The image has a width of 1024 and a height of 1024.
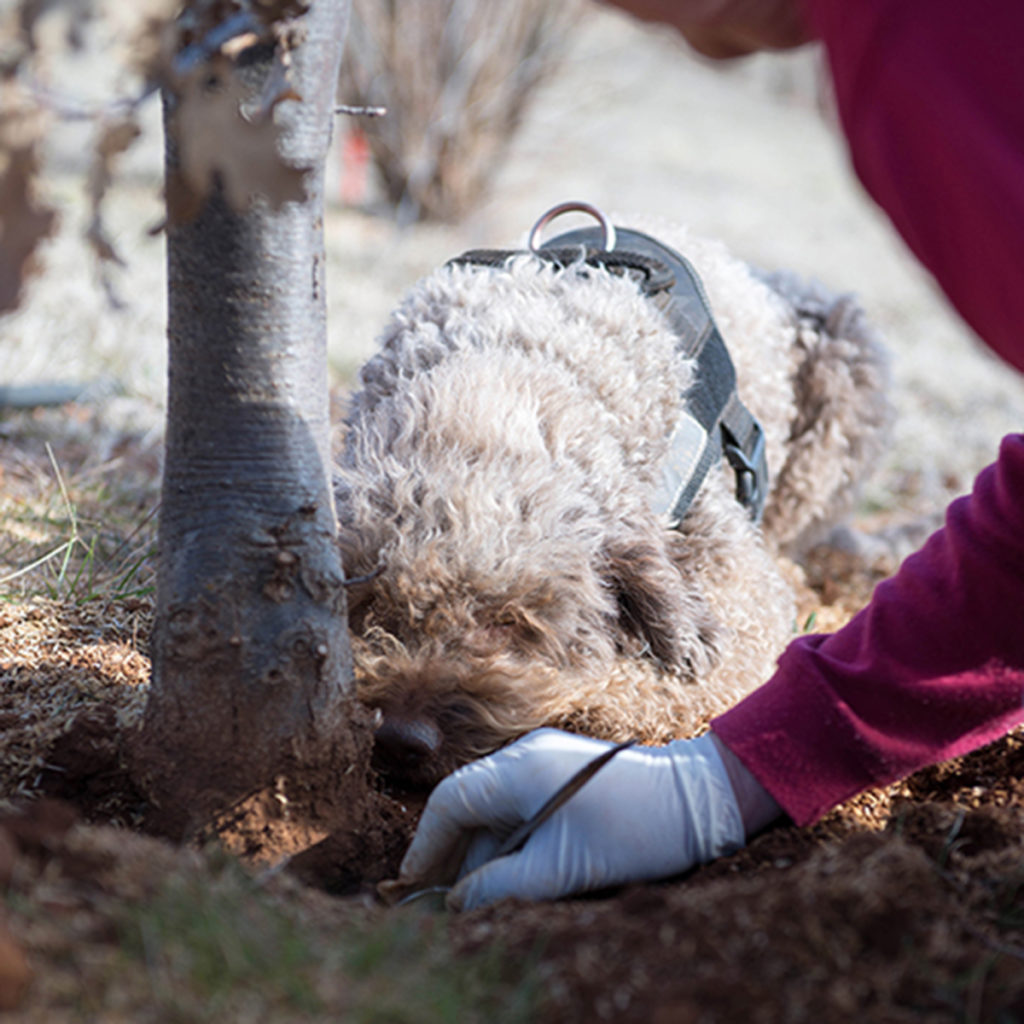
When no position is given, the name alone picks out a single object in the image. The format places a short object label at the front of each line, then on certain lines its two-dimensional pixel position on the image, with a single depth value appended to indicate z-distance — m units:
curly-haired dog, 2.26
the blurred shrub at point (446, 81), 9.55
